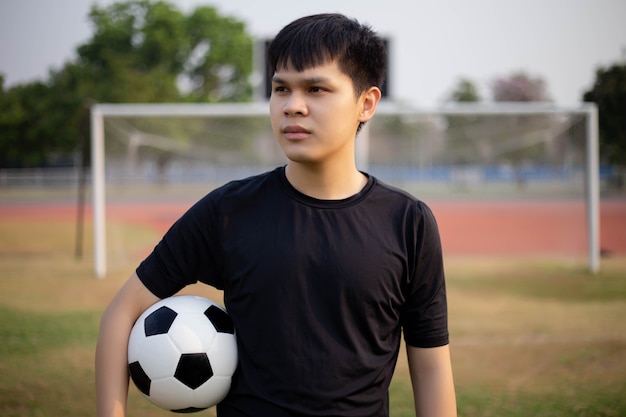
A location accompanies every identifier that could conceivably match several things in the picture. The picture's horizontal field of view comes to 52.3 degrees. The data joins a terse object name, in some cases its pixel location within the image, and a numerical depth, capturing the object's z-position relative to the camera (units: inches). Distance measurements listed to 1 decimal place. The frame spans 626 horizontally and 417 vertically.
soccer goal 390.0
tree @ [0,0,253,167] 1326.3
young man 59.5
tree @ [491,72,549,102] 1535.4
